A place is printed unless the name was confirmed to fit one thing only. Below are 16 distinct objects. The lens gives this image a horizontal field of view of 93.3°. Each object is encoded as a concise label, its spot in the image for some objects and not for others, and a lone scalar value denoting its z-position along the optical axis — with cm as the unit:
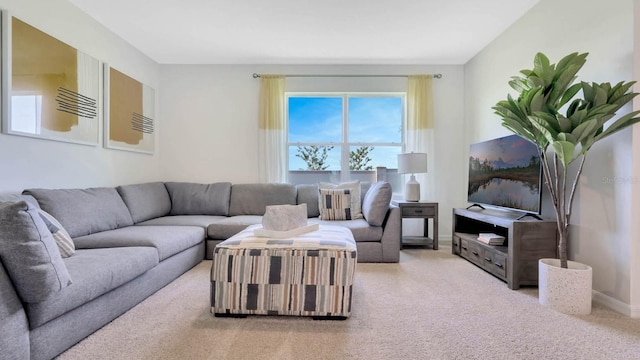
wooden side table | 358
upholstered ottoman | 185
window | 426
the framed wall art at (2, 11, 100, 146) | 213
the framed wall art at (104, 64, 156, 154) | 317
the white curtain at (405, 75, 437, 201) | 407
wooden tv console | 236
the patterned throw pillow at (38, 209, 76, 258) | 184
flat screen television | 246
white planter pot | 194
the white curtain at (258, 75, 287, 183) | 407
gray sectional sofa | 129
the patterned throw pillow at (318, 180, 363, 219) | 354
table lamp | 368
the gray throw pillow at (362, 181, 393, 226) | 313
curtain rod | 412
